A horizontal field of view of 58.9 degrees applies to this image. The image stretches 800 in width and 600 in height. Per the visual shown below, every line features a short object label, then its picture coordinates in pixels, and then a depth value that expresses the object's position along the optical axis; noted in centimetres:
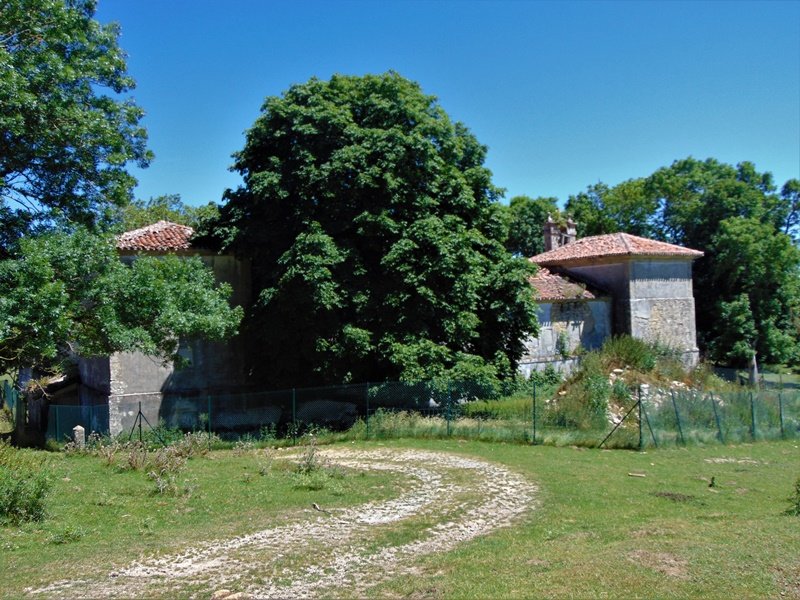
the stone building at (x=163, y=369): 2475
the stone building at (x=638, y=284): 3200
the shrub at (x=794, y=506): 1137
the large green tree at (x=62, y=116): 1609
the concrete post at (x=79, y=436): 2079
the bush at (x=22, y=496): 1129
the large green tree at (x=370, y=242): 2238
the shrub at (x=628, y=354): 2828
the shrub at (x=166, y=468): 1393
